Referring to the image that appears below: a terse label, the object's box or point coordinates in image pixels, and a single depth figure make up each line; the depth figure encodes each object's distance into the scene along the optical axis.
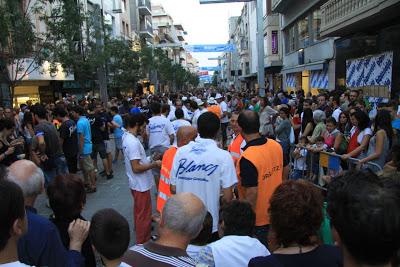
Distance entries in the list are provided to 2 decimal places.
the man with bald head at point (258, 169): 3.94
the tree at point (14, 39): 13.86
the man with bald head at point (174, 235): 2.29
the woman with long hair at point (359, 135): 6.86
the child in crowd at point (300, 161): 8.37
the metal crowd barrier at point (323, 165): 6.78
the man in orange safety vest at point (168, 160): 5.00
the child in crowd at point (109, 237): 2.71
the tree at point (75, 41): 17.05
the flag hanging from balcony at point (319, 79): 24.00
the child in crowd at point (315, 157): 7.81
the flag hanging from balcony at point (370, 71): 15.20
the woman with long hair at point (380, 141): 6.37
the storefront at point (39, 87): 21.72
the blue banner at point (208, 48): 52.28
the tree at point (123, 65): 26.38
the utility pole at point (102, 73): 21.34
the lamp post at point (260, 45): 19.85
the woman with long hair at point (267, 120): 10.65
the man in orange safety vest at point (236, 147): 5.82
